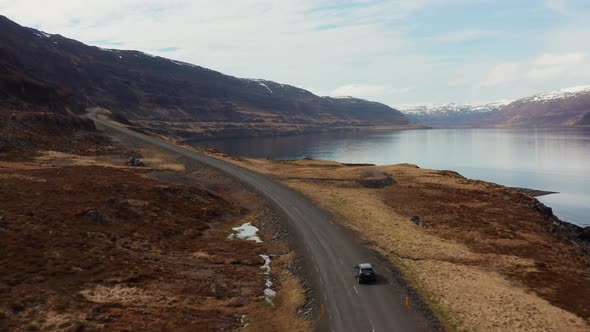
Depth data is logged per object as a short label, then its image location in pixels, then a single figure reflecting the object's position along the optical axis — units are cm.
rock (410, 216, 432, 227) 5497
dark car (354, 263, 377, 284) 3344
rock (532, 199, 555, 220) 6296
